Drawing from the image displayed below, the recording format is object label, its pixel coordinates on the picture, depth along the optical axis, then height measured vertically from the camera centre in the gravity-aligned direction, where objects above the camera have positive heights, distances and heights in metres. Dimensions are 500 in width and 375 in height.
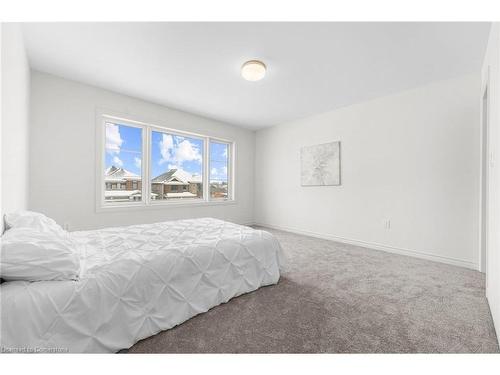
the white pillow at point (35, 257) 1.14 -0.39
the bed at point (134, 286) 1.11 -0.64
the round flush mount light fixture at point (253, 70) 2.52 +1.36
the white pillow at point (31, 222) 1.61 -0.27
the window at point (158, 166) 3.63 +0.42
